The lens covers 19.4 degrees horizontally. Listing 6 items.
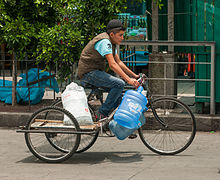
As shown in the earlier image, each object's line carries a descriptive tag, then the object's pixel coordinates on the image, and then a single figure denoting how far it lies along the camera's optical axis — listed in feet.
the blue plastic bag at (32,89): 40.73
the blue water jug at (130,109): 26.06
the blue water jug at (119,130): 26.45
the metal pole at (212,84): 34.60
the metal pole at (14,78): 40.54
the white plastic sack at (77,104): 26.48
